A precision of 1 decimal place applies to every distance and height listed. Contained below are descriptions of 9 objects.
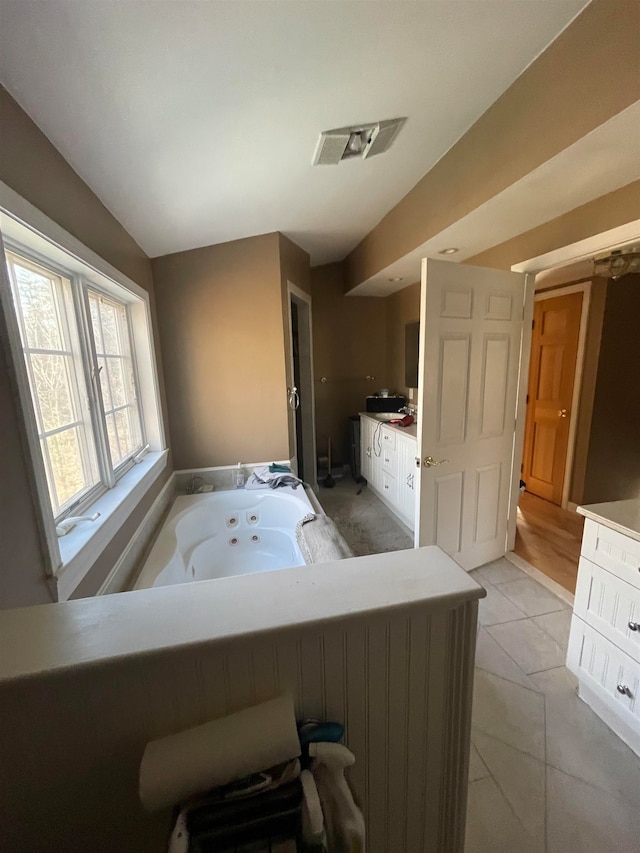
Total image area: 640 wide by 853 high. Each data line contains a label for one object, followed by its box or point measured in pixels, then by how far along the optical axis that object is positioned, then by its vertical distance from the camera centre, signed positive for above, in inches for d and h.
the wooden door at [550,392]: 119.8 -12.4
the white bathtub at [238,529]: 89.4 -44.2
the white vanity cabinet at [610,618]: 49.8 -40.3
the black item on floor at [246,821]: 20.1 -27.0
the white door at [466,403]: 74.4 -9.9
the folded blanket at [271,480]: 102.7 -33.9
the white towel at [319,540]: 68.8 -37.0
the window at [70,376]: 48.0 -0.6
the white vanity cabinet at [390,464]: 114.1 -37.8
